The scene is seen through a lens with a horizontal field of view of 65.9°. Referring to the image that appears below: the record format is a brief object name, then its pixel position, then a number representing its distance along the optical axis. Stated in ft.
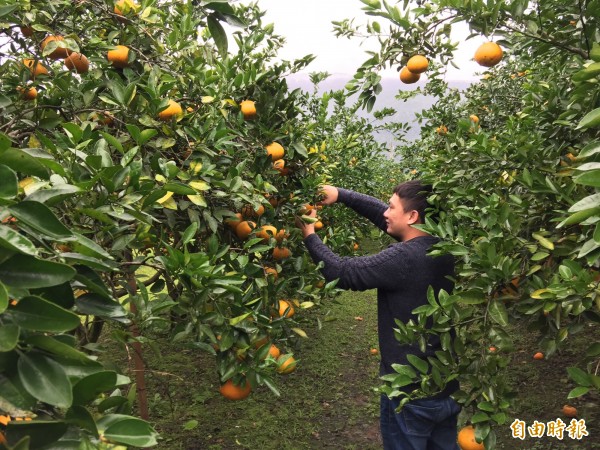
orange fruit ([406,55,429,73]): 6.44
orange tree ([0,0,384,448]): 1.88
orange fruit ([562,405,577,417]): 10.44
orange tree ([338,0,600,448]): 4.97
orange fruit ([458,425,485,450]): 5.86
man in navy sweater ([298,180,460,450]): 6.52
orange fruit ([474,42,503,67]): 7.00
